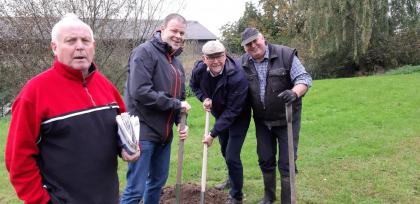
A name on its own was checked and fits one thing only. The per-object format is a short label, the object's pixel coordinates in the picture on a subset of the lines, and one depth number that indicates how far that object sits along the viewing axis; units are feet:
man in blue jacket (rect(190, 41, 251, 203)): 14.44
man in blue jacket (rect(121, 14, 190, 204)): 11.77
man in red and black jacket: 7.39
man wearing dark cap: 14.14
